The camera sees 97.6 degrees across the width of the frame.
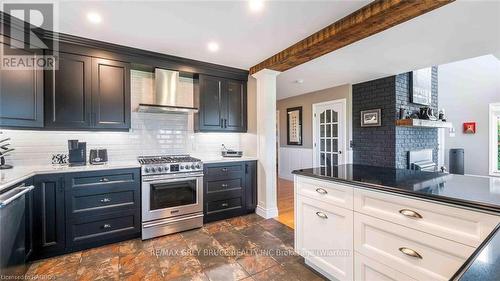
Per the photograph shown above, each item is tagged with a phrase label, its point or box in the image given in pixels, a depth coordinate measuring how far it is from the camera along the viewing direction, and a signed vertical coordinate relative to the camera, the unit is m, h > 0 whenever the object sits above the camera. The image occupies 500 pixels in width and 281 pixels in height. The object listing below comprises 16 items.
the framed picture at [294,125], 5.84 +0.38
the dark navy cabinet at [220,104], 3.36 +0.57
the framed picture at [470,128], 5.92 +0.28
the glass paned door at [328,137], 4.96 +0.04
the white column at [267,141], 3.42 -0.03
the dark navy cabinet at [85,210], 2.19 -0.75
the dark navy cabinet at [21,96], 2.10 +0.45
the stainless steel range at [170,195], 2.65 -0.71
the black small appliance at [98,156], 2.71 -0.20
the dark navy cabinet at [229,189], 3.12 -0.75
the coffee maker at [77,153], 2.59 -0.15
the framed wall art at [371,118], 4.21 +0.42
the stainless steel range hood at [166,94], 3.04 +0.65
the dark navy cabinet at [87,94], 2.46 +0.55
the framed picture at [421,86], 4.29 +1.07
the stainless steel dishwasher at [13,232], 1.46 -0.68
